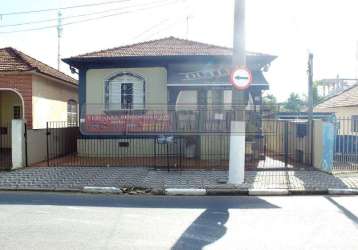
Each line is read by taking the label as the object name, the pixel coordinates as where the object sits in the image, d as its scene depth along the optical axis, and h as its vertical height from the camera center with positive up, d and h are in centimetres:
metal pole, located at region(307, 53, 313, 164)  1347 +115
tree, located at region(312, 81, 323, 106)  5374 +363
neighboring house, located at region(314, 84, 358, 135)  2202 +87
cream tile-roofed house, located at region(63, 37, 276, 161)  1440 +129
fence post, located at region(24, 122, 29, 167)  1278 -140
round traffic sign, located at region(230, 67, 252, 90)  980 +104
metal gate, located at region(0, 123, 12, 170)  1814 -104
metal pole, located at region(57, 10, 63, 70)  3254 +706
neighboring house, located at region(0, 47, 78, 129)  1474 +105
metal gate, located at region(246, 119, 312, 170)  1307 -107
